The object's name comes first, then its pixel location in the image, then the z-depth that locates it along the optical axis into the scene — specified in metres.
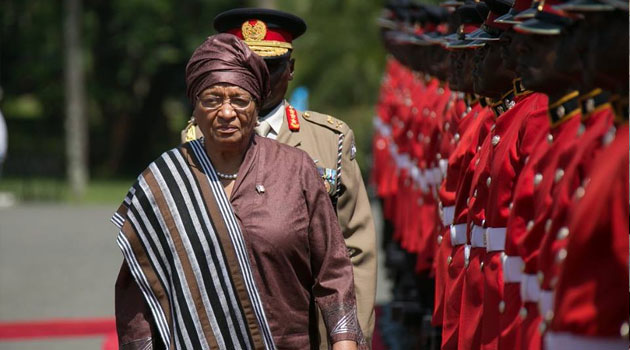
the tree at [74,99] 50.31
